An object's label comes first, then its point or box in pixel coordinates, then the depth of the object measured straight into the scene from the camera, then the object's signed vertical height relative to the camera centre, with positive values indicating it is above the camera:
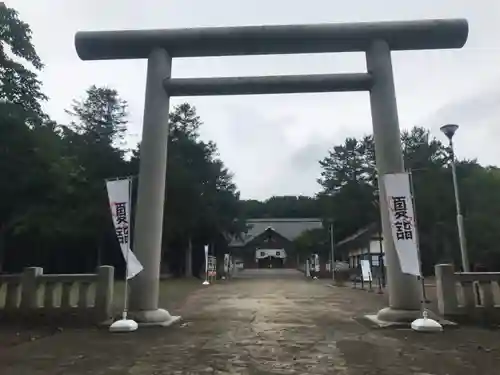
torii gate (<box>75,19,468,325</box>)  9.08 +4.10
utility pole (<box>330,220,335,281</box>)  37.34 +1.78
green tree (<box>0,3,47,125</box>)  17.30 +7.99
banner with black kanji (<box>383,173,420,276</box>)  8.37 +1.12
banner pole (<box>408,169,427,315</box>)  8.36 +0.85
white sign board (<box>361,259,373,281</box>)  22.95 +0.65
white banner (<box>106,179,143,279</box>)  8.77 +1.43
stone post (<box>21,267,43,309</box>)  9.05 -0.07
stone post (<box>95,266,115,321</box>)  8.91 -0.17
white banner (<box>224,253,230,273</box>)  45.28 +2.04
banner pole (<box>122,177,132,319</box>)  8.52 +0.47
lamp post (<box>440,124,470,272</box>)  11.91 +2.11
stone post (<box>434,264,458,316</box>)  8.86 -0.14
